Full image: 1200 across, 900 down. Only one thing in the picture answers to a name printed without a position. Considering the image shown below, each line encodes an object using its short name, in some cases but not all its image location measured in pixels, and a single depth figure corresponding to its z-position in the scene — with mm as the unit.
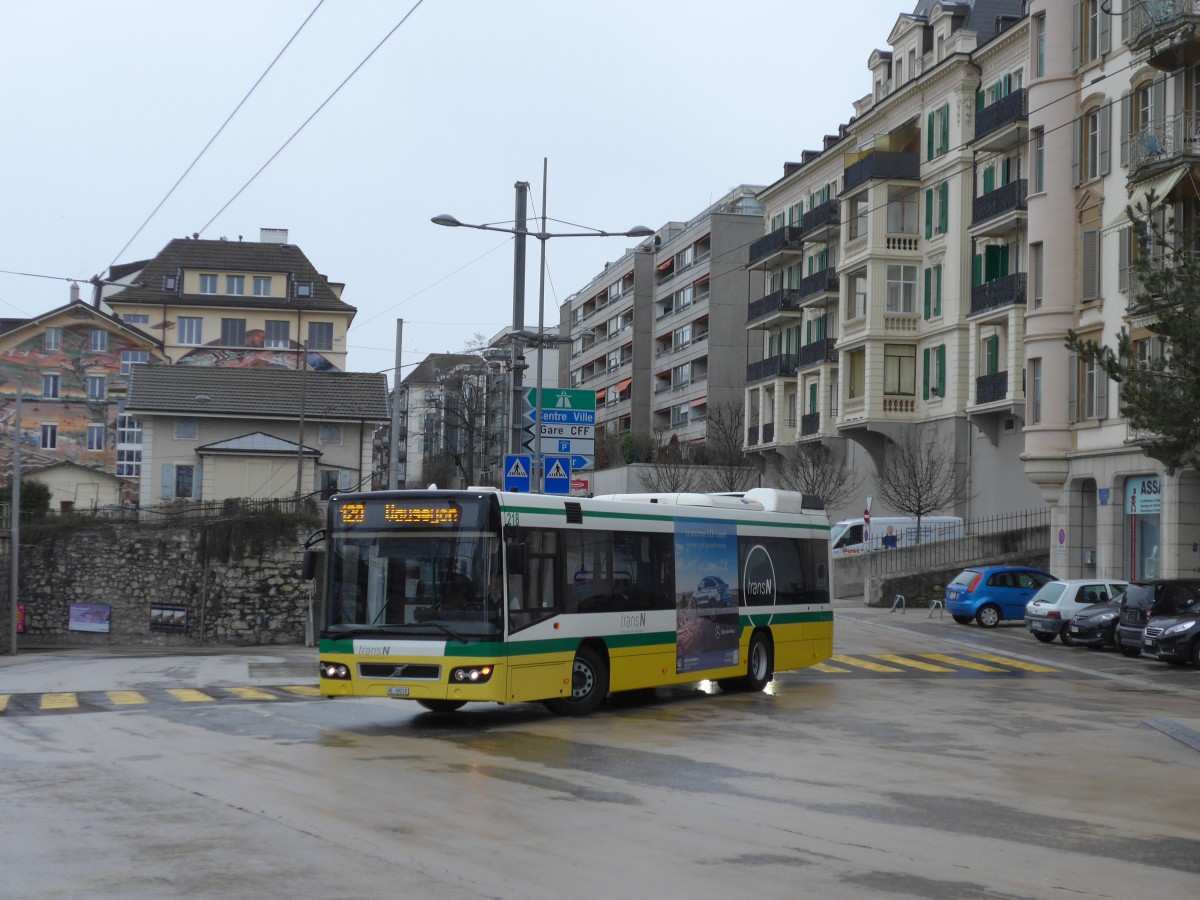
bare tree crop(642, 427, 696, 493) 68925
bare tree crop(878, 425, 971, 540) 53281
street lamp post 28797
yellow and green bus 16859
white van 52656
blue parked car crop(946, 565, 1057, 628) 40356
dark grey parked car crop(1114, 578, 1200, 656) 30766
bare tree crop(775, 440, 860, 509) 61469
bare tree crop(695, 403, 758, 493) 69312
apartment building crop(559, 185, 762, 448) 86062
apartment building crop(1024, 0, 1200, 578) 37875
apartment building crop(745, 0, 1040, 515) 51656
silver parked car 35094
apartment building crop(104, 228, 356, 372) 98938
